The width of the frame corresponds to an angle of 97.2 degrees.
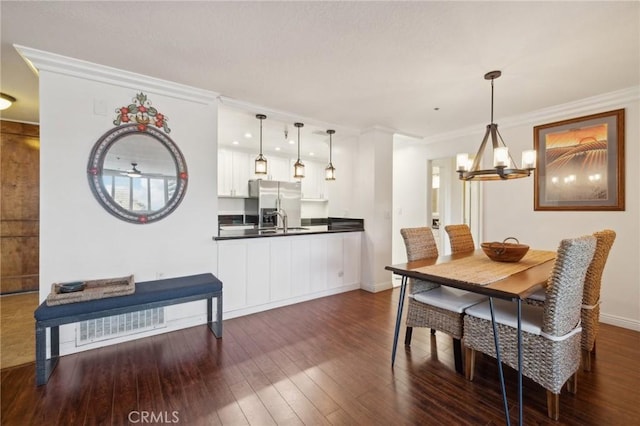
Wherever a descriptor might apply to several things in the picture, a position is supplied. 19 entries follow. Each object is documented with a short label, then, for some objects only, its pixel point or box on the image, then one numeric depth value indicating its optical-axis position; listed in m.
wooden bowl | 2.33
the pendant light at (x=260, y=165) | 3.59
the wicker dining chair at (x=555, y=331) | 1.61
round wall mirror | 2.53
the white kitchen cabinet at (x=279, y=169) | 5.98
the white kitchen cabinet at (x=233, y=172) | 5.43
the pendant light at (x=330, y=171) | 4.34
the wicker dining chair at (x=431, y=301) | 2.15
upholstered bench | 1.98
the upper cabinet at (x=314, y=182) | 6.55
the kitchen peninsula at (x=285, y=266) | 3.18
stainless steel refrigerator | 5.57
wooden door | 3.98
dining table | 1.65
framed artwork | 3.02
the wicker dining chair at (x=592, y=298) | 2.07
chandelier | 2.23
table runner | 1.88
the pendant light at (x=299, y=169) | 3.90
